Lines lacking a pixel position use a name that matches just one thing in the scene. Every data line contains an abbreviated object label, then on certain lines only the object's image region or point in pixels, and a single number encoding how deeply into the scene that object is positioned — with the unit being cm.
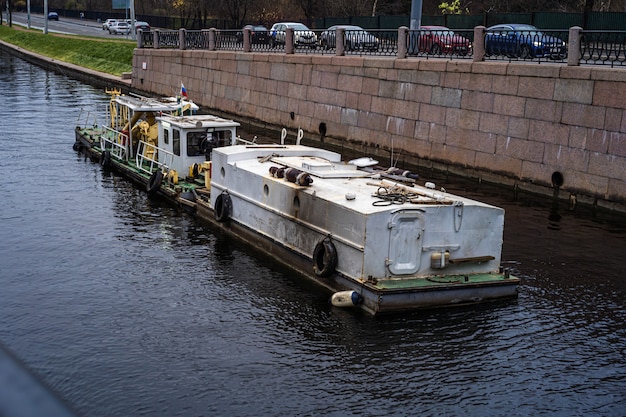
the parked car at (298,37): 3519
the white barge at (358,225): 1334
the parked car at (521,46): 2355
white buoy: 1330
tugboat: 2178
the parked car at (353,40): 3145
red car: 2694
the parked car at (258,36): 3862
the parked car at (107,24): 8769
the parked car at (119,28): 8457
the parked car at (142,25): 8100
